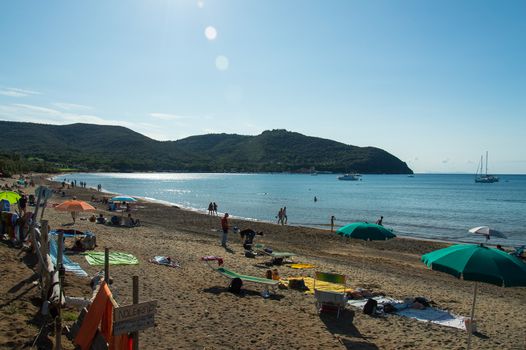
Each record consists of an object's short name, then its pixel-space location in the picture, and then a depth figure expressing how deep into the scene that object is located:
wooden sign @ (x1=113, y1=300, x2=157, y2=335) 4.88
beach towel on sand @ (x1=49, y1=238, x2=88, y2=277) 11.10
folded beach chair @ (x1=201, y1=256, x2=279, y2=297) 11.44
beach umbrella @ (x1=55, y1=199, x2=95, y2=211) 17.12
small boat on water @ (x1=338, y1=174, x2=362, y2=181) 159.62
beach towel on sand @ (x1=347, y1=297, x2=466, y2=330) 9.76
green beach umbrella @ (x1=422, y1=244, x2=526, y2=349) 6.28
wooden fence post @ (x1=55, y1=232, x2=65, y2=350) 5.94
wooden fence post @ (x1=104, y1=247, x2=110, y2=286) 6.93
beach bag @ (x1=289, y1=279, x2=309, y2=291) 12.10
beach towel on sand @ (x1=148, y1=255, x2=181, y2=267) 14.12
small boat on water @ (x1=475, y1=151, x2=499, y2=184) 153.25
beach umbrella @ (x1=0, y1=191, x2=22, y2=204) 15.84
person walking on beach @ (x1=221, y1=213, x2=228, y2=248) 19.78
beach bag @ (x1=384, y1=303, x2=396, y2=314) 10.34
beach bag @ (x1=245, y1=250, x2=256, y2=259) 17.37
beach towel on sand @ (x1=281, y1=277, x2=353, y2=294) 11.48
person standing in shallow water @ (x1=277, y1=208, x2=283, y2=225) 33.99
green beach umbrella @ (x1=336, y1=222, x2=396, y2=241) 11.02
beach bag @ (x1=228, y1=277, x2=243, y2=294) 11.31
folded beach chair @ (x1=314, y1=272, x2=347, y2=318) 9.81
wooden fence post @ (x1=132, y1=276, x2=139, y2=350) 5.19
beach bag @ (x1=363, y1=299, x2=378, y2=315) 10.14
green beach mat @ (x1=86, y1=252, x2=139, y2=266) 13.28
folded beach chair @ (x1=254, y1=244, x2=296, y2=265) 15.91
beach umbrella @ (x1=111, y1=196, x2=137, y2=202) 27.28
